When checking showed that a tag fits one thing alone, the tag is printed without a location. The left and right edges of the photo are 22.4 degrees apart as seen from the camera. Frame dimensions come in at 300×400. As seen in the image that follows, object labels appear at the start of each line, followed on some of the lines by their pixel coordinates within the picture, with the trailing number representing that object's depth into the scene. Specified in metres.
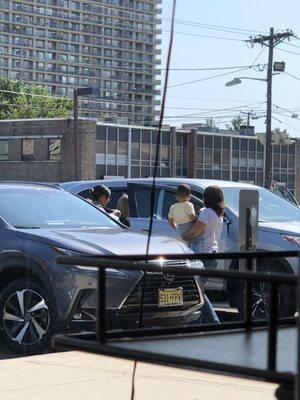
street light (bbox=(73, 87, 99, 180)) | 46.62
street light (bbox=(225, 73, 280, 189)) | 35.41
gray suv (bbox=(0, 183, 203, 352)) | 6.68
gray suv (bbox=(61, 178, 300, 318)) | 9.07
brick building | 58.59
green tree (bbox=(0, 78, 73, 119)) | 101.56
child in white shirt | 9.28
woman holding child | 8.83
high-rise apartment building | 165.12
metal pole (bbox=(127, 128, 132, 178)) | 61.36
